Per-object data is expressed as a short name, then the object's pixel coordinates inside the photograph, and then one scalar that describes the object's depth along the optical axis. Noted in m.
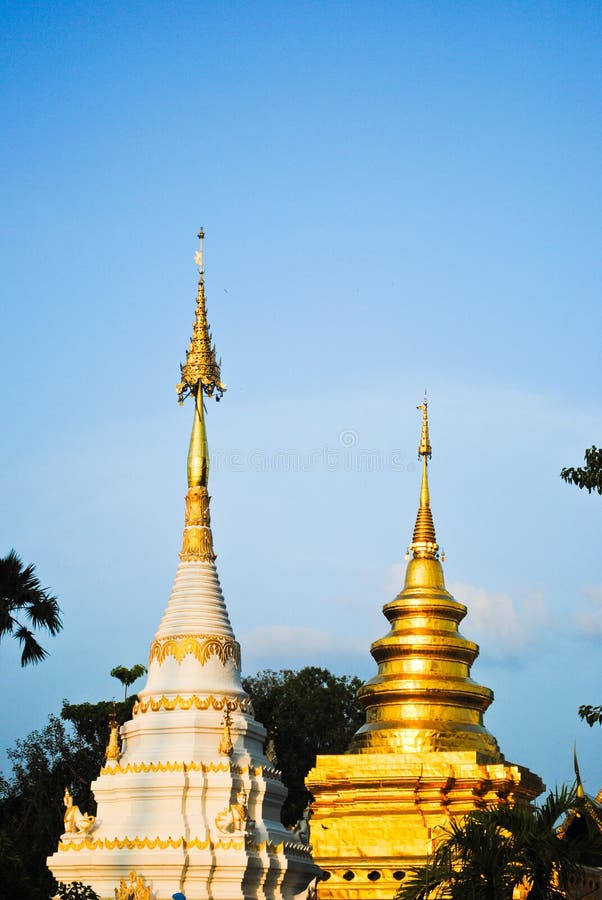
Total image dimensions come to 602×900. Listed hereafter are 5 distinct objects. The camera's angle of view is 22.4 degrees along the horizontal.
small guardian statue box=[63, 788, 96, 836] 31.17
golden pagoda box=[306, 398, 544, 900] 37.84
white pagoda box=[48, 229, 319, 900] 29.80
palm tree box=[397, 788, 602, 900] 20.88
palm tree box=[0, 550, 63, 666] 26.19
